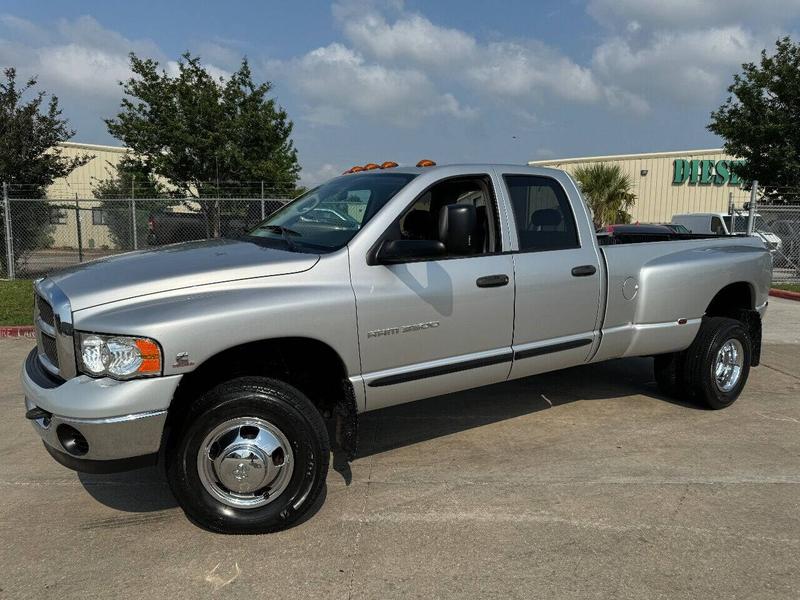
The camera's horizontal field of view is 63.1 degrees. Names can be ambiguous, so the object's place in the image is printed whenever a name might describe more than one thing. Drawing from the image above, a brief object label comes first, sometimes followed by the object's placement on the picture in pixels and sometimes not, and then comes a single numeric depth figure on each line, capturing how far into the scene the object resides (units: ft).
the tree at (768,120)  58.90
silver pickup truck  9.98
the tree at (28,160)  45.80
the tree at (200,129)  59.88
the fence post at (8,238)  43.50
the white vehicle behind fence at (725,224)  55.06
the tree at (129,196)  54.34
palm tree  93.09
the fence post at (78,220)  46.05
